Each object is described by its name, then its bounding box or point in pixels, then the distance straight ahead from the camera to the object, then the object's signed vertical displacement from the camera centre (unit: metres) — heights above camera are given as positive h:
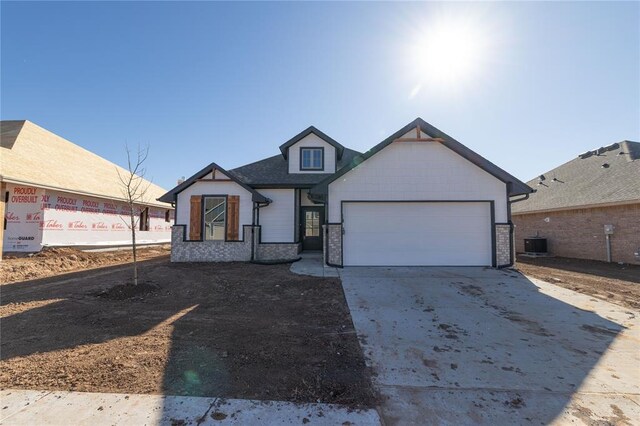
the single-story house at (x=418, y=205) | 9.97 +0.79
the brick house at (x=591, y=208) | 11.77 +0.95
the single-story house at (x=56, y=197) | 12.12 +1.34
